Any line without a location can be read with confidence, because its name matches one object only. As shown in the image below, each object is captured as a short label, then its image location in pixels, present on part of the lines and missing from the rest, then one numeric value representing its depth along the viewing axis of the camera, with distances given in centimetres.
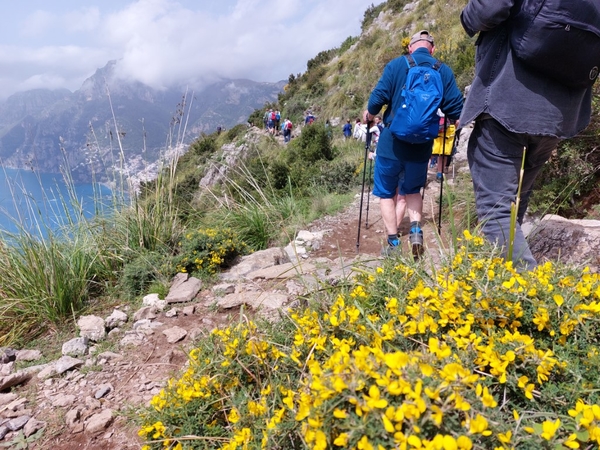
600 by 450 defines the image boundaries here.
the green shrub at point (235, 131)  2220
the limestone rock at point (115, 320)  285
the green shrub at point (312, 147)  895
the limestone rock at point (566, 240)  238
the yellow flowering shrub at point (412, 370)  74
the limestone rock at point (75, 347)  246
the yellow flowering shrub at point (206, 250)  352
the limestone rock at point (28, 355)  259
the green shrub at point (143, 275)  337
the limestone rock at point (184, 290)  305
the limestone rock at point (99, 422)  172
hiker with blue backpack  254
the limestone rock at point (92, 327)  268
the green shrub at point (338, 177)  686
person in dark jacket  163
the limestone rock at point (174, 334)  246
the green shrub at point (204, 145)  1705
